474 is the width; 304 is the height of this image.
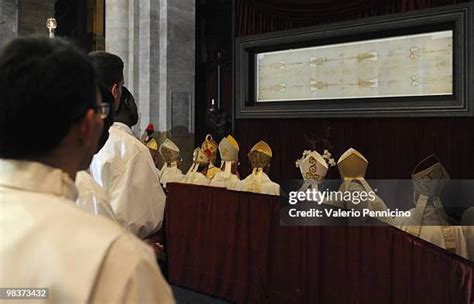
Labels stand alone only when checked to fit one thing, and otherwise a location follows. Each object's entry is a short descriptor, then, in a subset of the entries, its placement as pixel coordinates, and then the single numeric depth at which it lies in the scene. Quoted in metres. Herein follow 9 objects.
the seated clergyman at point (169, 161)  5.84
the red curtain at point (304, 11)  6.89
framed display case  6.38
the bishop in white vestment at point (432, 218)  3.69
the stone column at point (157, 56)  7.73
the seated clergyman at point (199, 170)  5.41
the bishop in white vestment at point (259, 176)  4.98
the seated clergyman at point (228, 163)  5.28
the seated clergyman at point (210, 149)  6.02
